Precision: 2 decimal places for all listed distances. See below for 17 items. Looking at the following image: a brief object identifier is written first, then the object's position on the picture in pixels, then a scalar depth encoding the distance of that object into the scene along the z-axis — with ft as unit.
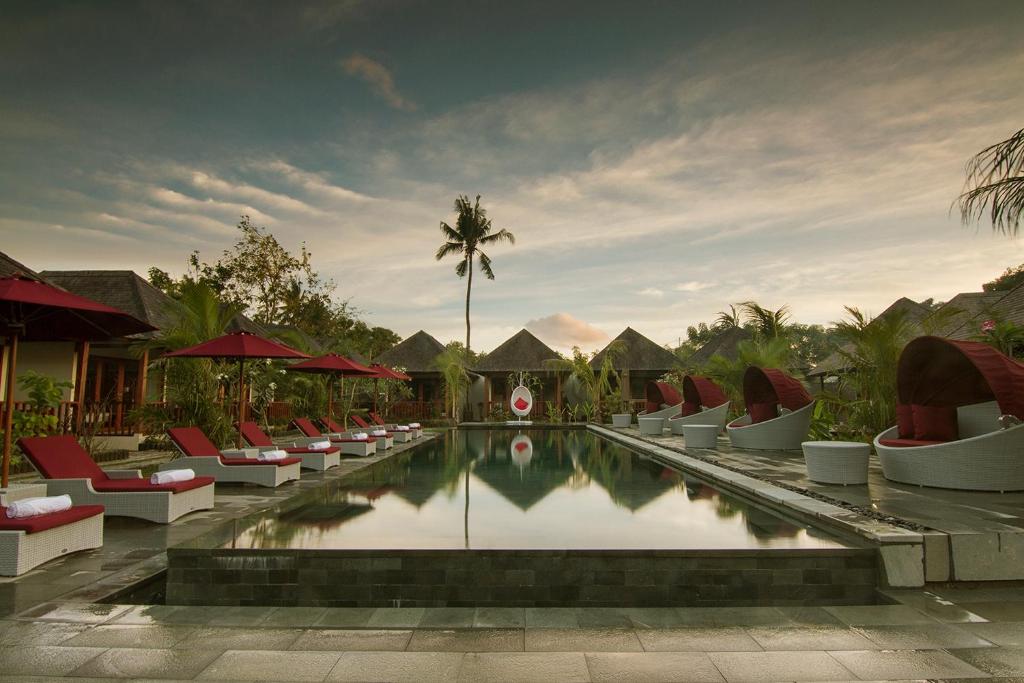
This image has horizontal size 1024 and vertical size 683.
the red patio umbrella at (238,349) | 25.88
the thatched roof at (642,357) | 81.41
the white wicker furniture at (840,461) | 19.04
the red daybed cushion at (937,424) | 21.11
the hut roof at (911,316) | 66.38
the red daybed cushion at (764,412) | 35.88
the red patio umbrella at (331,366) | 36.45
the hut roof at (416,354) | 84.17
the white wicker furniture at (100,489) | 16.39
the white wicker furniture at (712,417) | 44.68
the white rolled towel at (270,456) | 24.40
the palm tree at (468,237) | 92.84
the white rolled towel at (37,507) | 12.34
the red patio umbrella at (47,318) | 14.32
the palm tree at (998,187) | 21.40
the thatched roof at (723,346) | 84.43
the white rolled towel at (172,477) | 17.15
